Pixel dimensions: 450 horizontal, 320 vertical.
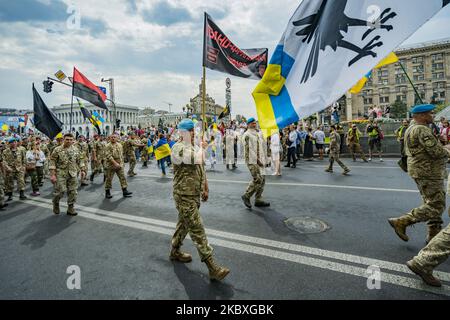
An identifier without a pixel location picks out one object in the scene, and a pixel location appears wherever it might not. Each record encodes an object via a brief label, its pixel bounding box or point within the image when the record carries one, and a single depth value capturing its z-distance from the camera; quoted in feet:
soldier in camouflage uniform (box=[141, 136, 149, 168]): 51.09
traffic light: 60.87
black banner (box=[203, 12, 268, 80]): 17.11
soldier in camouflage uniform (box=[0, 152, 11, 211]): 23.30
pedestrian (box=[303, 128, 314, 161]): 47.70
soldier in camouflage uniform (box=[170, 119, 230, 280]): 10.18
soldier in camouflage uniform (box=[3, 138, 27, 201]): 27.78
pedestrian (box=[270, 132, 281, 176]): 32.38
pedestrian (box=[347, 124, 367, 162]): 42.83
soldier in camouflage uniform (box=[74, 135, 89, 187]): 40.16
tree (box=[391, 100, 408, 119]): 235.20
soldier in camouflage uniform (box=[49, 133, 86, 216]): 20.30
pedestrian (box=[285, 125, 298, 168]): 38.24
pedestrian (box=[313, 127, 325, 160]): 47.06
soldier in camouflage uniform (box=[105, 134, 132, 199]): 24.98
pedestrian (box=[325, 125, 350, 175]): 31.48
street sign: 52.11
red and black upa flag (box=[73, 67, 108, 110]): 34.22
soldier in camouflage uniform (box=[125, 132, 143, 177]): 38.81
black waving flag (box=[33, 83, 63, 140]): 30.42
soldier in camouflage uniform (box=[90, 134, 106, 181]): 36.32
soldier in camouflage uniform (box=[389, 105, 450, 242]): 11.14
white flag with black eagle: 7.66
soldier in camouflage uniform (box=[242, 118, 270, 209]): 19.24
